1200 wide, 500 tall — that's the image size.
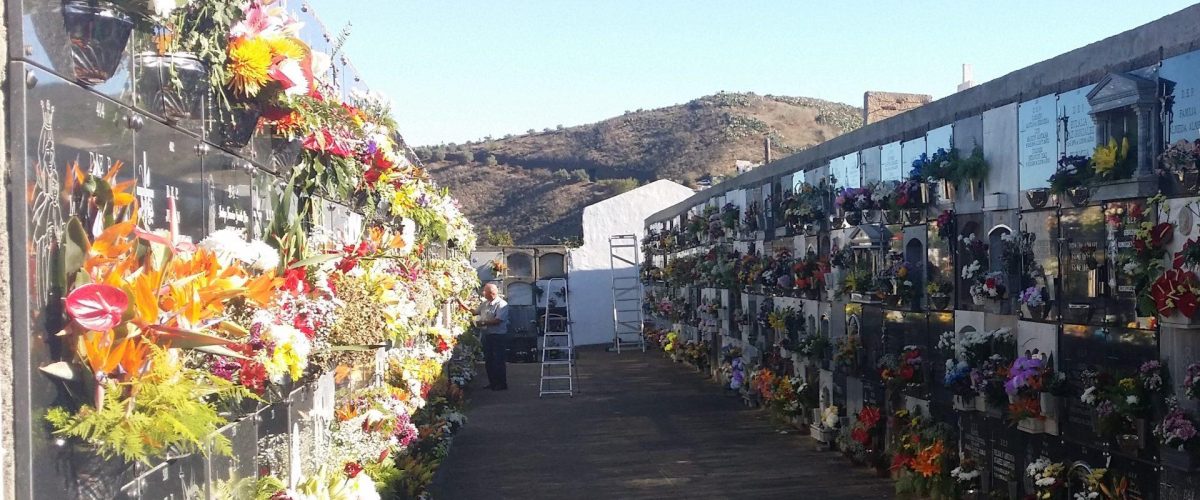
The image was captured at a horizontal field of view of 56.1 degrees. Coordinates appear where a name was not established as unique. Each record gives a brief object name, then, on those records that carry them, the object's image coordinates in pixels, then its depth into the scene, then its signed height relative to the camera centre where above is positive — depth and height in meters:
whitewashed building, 30.73 -0.66
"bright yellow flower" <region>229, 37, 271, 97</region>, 4.16 +0.69
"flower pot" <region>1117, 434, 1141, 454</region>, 6.75 -1.29
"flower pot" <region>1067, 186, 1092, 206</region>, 7.17 +0.23
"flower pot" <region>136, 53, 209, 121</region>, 3.71 +0.57
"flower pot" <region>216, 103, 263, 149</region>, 4.66 +0.52
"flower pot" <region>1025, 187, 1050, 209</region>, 7.81 +0.24
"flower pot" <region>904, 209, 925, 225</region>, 9.84 +0.16
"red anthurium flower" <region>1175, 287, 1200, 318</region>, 5.98 -0.39
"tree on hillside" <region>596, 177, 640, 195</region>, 54.12 +2.73
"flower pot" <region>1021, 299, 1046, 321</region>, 7.81 -0.56
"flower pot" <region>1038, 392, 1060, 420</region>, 7.67 -1.18
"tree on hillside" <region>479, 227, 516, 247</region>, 39.06 +0.14
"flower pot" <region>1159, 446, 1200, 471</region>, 6.14 -1.28
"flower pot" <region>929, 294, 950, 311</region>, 9.36 -0.56
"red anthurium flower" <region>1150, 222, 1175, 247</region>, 6.28 -0.02
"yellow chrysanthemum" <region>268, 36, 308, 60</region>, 4.21 +0.76
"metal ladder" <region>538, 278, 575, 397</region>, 18.86 -2.47
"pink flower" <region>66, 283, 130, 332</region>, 2.72 -0.13
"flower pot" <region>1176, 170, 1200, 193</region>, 6.07 +0.26
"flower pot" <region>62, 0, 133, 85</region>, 3.01 +0.59
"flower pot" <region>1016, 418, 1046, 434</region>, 7.83 -1.35
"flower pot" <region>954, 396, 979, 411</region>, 8.67 -1.32
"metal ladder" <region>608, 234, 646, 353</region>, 29.98 -1.30
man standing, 17.80 -1.43
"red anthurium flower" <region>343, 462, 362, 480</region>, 5.95 -1.21
